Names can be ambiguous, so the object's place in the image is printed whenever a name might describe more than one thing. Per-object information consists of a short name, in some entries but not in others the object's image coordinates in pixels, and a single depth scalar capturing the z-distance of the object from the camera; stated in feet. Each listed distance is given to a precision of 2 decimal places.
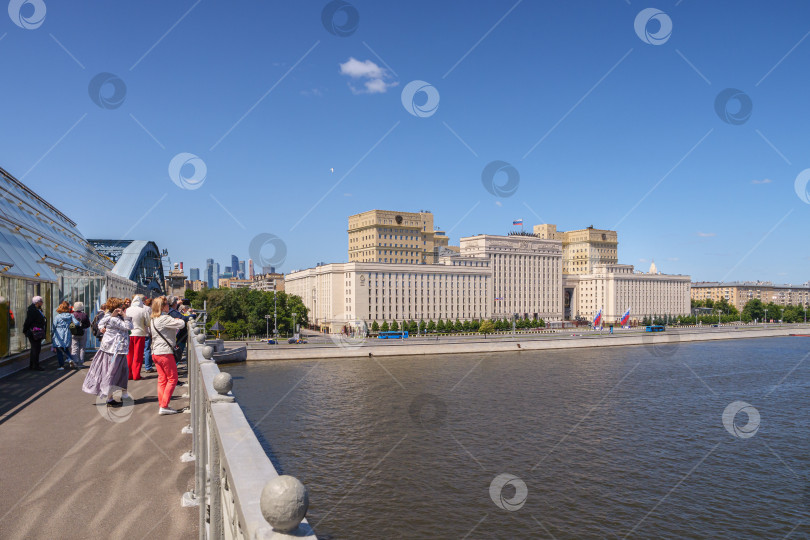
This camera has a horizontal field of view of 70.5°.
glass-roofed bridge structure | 36.73
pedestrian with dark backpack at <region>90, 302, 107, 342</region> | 32.45
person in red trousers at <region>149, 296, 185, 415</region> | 23.90
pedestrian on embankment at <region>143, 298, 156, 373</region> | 36.91
